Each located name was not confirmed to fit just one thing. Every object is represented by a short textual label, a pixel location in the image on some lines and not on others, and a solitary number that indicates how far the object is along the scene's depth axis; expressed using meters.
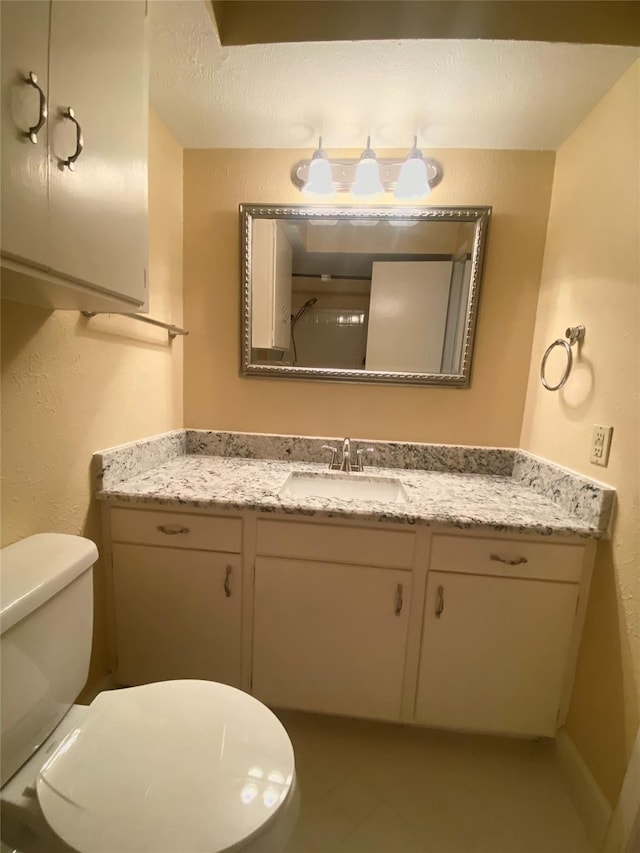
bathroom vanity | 1.09
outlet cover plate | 1.05
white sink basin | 1.45
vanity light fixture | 1.32
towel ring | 1.19
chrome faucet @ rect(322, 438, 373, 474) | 1.51
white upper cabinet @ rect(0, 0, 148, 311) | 0.54
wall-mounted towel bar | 1.06
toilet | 0.62
